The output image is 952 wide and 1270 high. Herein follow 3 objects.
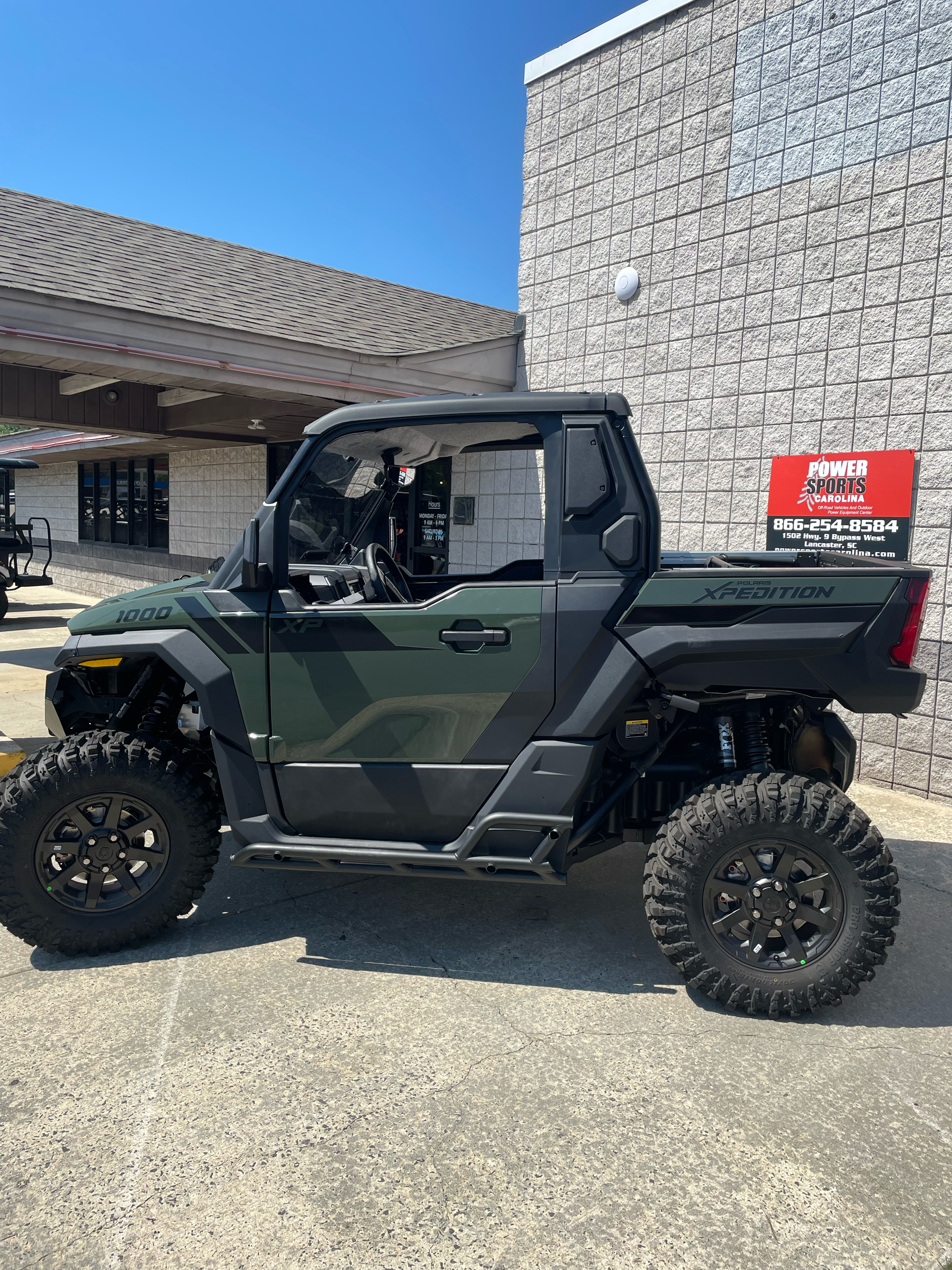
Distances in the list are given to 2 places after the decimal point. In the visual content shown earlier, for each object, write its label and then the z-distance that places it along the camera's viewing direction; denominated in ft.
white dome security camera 24.76
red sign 19.77
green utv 10.70
